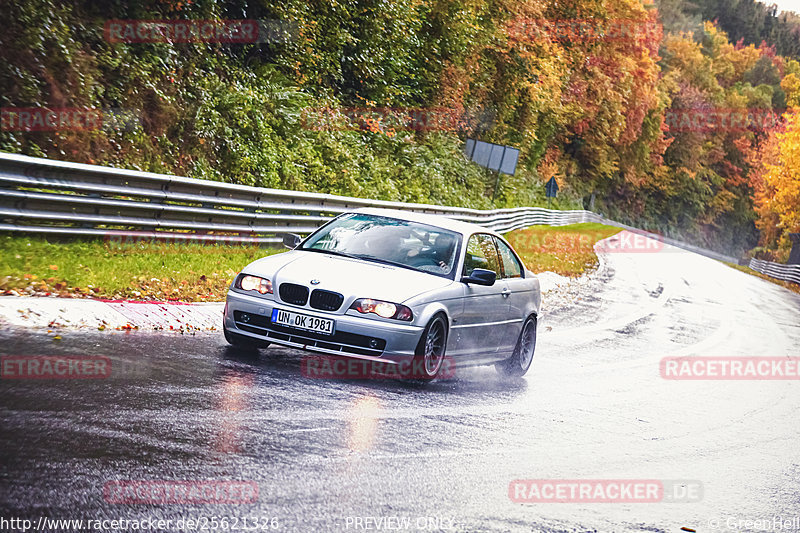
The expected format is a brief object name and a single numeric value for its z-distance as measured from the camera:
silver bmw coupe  15.96
